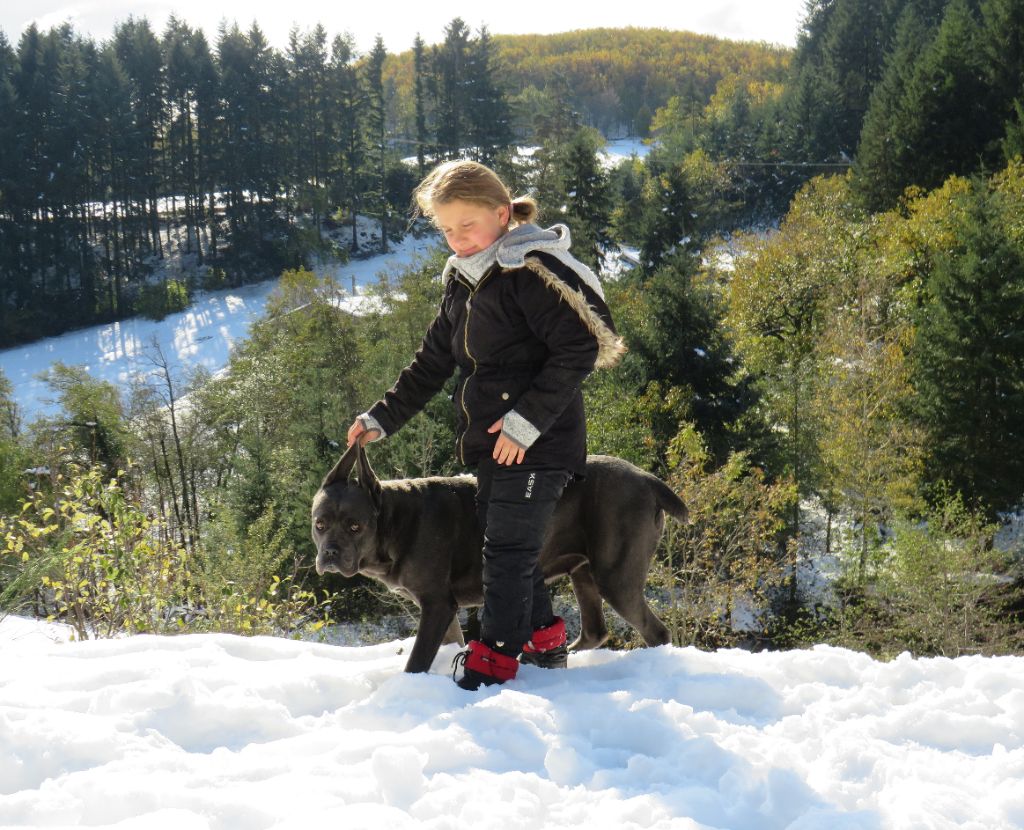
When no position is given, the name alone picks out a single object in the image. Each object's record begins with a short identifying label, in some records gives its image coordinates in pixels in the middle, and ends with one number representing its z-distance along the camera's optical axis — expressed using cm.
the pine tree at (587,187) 4409
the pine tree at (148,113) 6303
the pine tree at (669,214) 4228
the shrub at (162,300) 5853
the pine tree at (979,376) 2647
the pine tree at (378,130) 6894
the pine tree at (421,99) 7506
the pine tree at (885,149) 4591
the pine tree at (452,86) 7312
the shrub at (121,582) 693
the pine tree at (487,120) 7006
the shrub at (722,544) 2141
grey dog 431
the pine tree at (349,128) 6869
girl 392
